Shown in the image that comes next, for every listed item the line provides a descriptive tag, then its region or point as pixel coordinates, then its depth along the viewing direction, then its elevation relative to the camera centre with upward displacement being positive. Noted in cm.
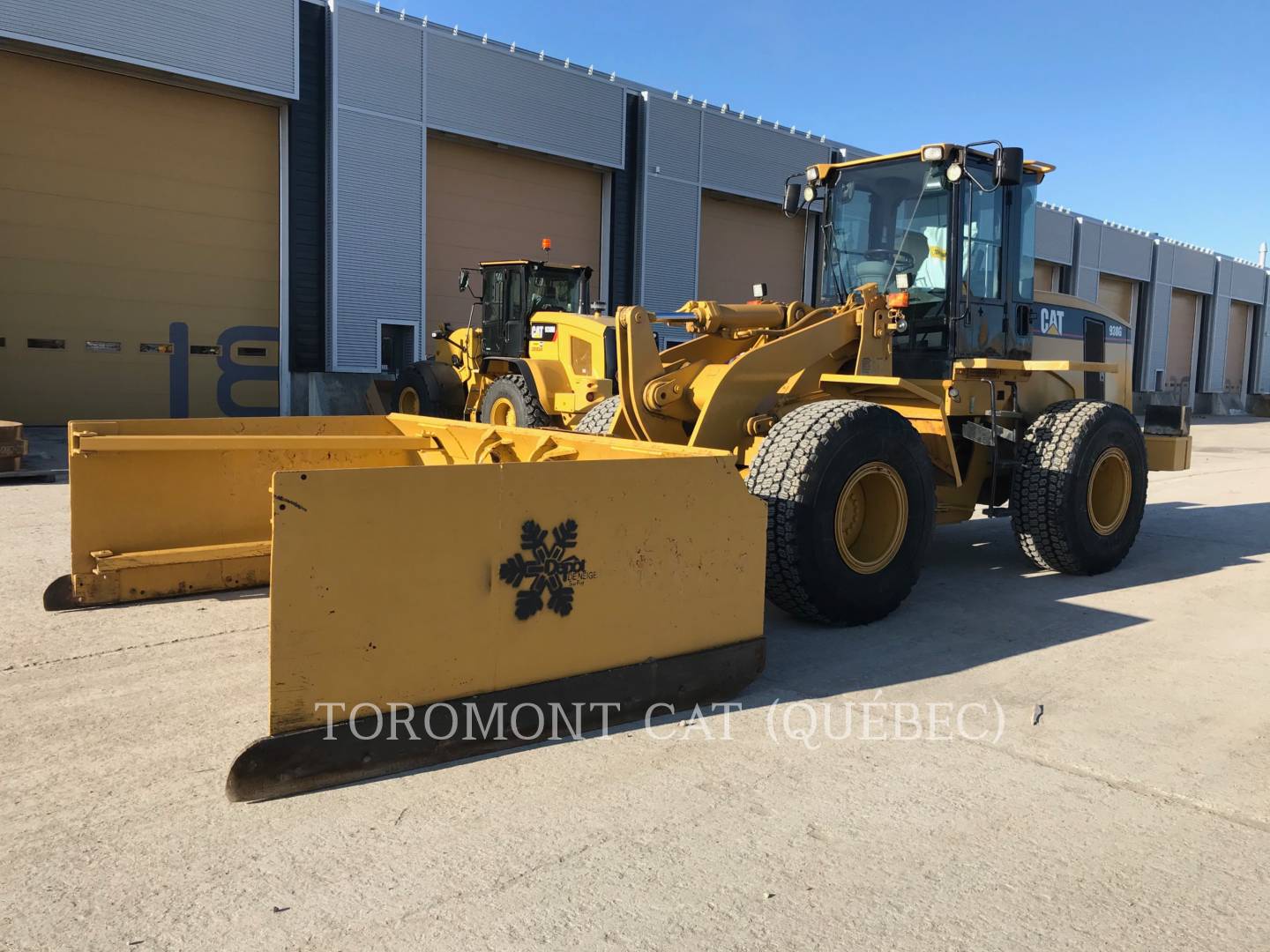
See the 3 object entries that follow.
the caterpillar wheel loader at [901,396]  512 -2
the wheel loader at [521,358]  1185 +32
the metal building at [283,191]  1552 +343
